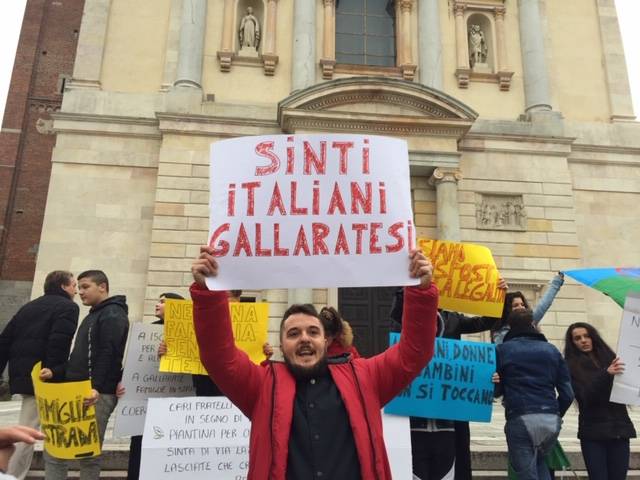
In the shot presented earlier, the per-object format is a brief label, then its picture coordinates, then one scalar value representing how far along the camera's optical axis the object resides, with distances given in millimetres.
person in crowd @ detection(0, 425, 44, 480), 1815
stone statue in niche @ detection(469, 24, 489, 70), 16906
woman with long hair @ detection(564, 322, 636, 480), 4578
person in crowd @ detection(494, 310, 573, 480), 4344
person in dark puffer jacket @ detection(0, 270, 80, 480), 4949
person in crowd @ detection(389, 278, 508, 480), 4406
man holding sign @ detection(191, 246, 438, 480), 2416
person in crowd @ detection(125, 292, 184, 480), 4840
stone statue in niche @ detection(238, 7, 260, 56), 16172
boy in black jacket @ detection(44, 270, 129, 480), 4719
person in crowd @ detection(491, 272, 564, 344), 5402
